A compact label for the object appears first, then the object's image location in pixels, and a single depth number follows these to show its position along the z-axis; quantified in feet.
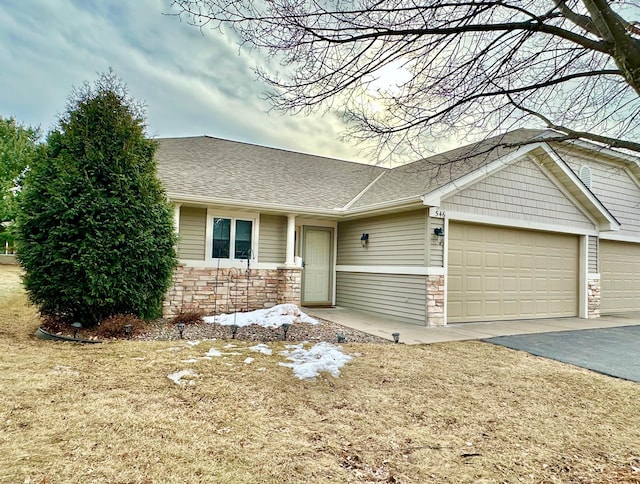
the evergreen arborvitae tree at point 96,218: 18.71
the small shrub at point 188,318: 22.53
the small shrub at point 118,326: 18.72
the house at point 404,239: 26.68
